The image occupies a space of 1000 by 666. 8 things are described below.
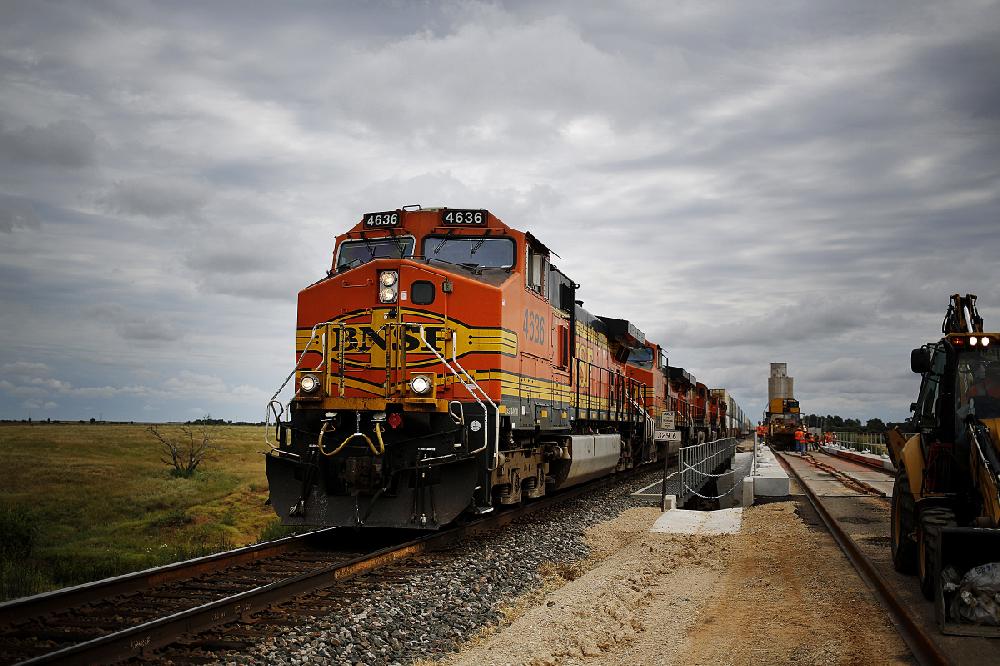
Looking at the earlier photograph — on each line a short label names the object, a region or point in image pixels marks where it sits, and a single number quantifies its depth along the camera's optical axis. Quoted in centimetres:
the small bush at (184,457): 2622
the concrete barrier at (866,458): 2978
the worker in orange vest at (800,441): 4803
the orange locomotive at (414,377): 1027
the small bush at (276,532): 1342
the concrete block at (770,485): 1830
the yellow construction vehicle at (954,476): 637
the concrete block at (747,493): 1797
